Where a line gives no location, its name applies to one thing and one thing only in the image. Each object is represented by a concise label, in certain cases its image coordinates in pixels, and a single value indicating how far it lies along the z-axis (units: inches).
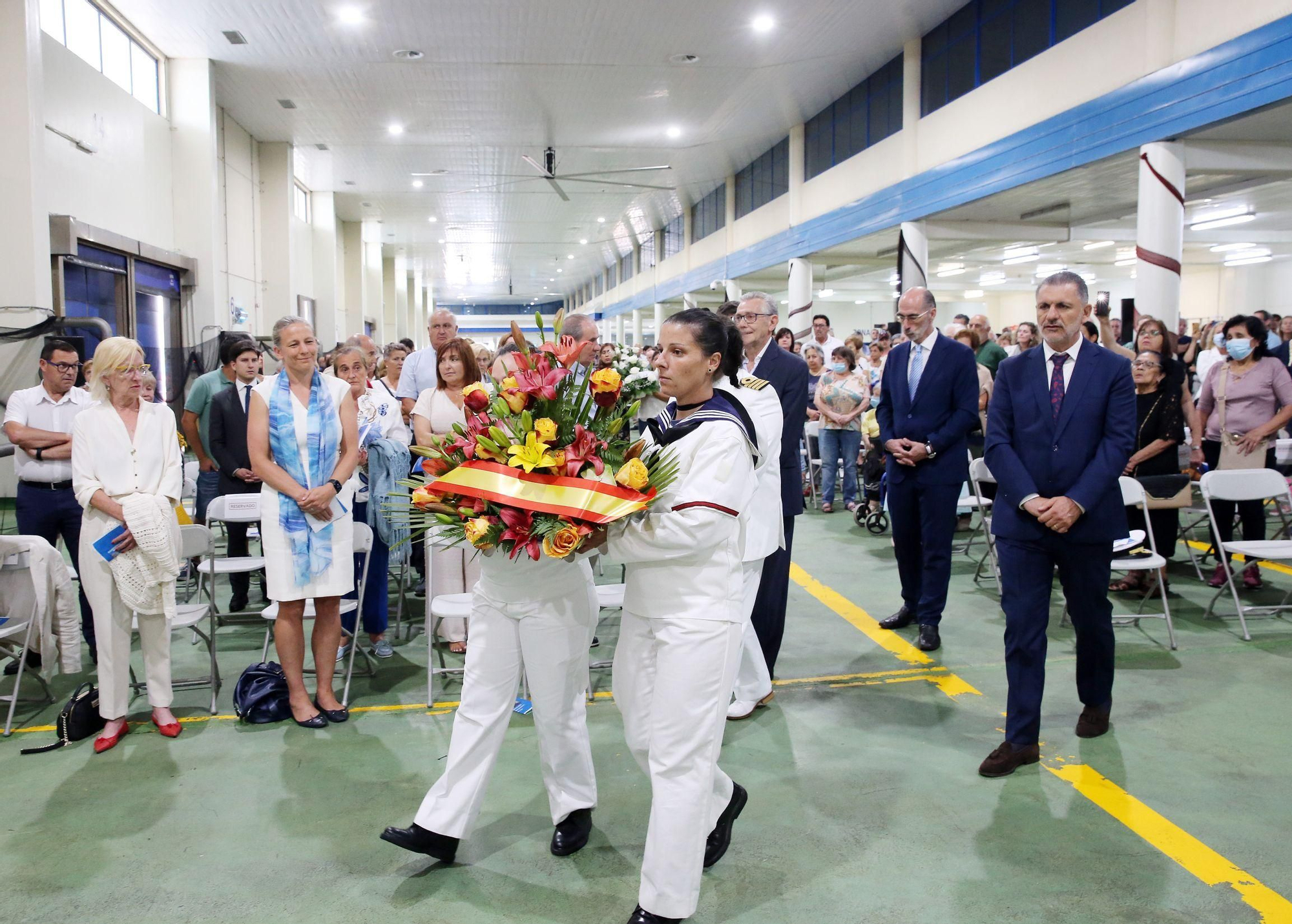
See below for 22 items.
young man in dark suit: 207.0
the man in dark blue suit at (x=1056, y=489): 125.0
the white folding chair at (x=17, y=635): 145.4
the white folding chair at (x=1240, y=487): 200.8
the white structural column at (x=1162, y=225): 321.4
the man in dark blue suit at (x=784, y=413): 151.2
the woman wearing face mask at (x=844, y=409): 337.1
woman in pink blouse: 235.1
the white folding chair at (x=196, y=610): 152.7
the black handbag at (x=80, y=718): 141.8
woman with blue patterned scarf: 141.8
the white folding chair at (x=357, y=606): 157.9
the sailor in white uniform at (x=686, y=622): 86.0
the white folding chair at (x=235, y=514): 186.2
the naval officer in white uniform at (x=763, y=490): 129.4
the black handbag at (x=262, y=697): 149.7
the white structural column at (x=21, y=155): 307.3
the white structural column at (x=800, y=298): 659.4
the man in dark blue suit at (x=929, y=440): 180.5
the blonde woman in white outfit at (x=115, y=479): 139.6
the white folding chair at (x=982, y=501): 233.9
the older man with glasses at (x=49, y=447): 173.0
